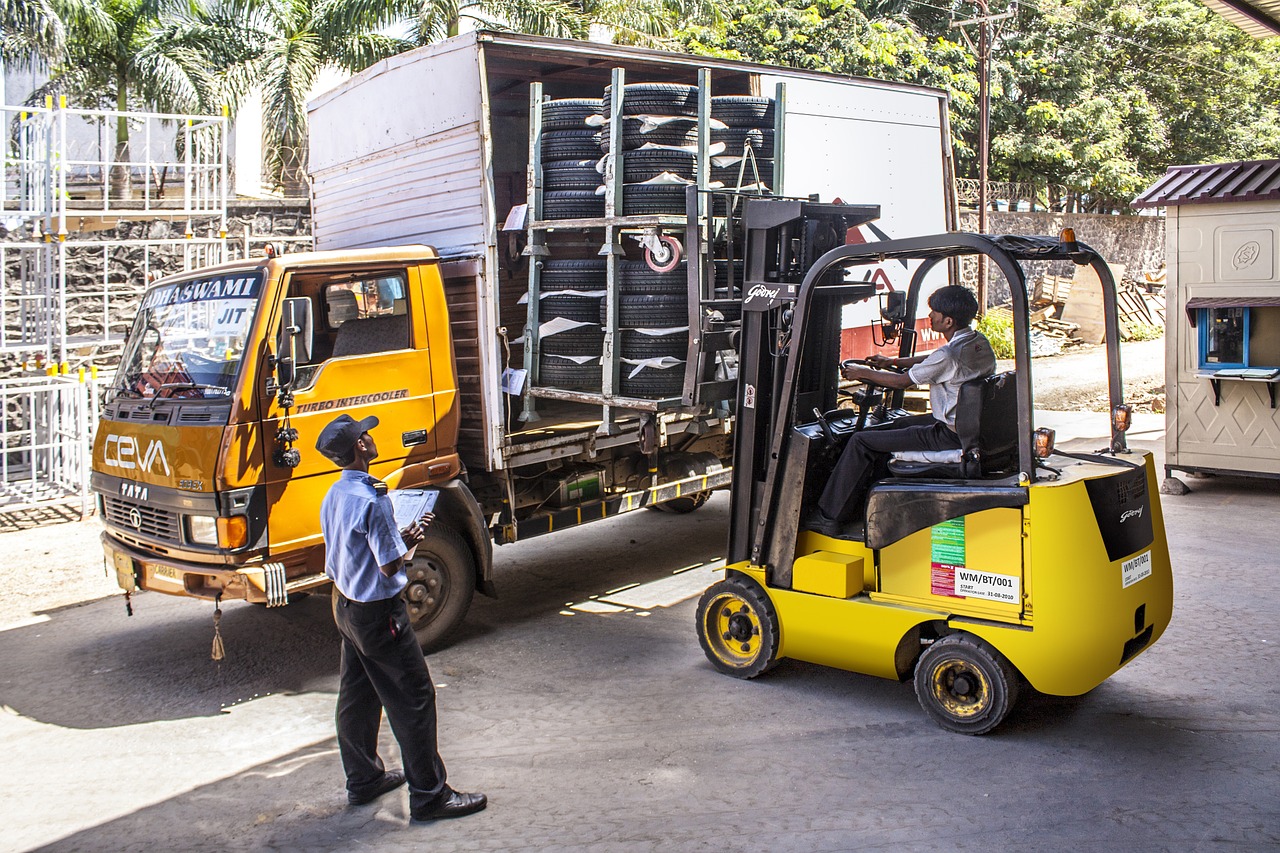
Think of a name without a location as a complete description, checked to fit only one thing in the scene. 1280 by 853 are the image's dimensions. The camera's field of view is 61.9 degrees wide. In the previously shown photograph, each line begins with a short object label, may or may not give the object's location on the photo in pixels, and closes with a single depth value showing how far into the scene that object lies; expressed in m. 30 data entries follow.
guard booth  9.92
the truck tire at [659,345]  6.83
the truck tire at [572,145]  7.08
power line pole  21.70
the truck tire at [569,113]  7.07
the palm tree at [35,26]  15.16
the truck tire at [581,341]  7.06
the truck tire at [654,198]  6.84
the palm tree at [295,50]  16.23
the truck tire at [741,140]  7.27
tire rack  6.56
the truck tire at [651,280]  6.84
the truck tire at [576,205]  7.01
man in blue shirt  4.34
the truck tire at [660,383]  6.84
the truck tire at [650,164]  6.87
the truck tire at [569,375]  7.06
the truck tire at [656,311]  6.82
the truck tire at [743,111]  7.26
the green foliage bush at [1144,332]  24.48
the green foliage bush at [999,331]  20.67
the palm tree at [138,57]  16.17
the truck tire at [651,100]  6.87
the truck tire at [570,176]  7.02
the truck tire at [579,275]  7.08
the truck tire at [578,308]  7.07
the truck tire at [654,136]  6.88
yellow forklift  4.80
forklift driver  5.09
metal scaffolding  10.14
